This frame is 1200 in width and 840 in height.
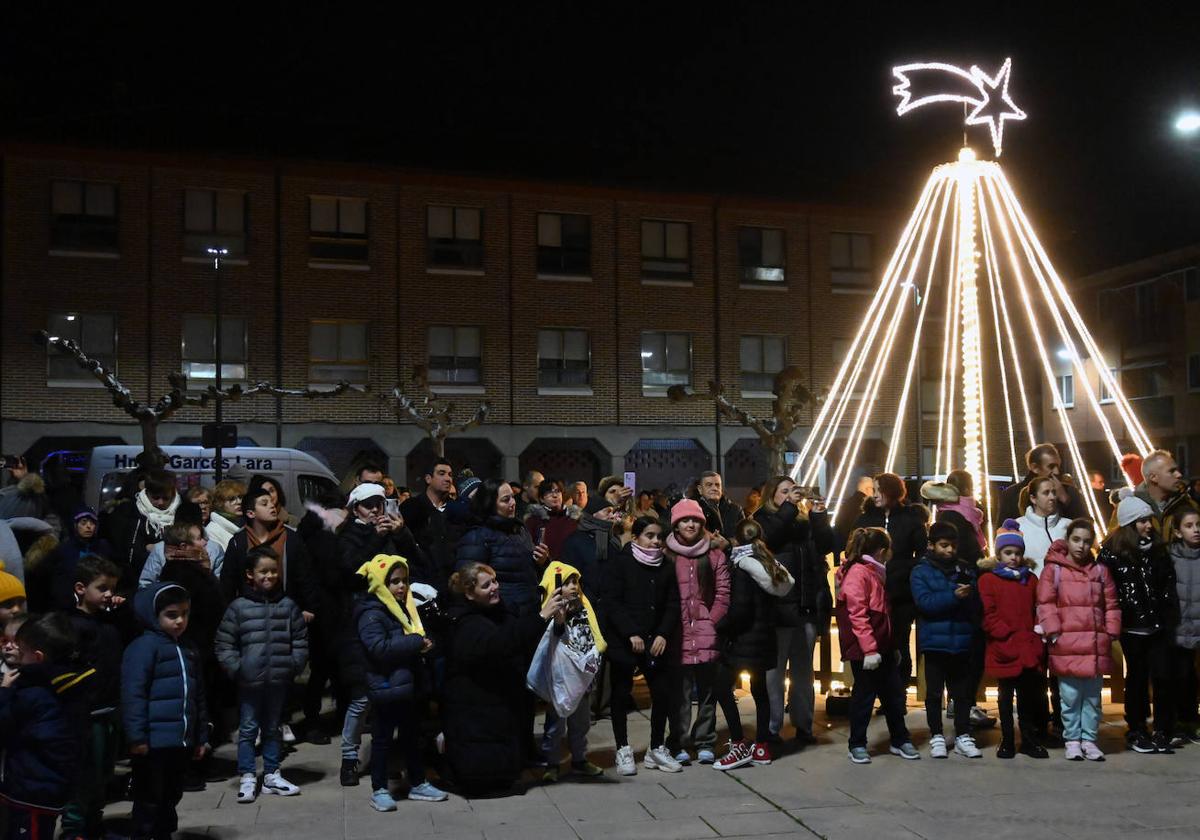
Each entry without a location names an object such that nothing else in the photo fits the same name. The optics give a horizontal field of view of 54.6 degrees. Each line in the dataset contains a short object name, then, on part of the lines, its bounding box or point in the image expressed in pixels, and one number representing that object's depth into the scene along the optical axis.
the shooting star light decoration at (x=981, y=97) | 11.55
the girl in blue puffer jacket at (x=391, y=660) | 7.09
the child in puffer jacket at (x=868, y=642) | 8.09
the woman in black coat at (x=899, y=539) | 8.68
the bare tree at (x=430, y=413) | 27.91
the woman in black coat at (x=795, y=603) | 8.63
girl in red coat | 8.11
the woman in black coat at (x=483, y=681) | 7.22
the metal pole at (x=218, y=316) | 23.64
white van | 18.47
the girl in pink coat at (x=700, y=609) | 8.02
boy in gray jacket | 7.19
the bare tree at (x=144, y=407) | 20.30
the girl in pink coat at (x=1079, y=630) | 8.09
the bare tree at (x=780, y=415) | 23.64
